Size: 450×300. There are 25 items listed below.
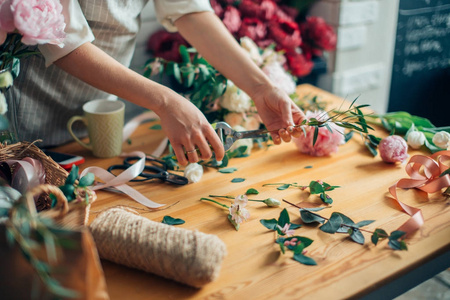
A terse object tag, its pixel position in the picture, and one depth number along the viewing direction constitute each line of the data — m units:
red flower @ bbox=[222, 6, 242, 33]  1.66
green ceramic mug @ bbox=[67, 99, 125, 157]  1.13
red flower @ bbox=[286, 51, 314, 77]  1.80
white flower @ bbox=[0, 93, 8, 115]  0.70
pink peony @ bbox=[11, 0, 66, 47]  0.70
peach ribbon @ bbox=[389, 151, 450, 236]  0.97
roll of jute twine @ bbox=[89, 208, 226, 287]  0.68
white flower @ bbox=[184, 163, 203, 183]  1.07
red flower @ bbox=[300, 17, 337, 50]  1.90
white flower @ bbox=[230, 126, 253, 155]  1.18
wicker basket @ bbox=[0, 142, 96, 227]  0.70
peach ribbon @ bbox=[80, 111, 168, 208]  0.98
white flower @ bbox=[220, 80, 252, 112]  1.25
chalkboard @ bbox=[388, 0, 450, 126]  2.07
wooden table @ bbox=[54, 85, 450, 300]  0.72
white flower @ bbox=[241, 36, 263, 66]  1.36
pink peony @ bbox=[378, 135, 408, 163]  1.10
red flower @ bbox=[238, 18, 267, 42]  1.67
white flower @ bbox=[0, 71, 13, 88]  0.72
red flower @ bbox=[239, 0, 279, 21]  1.73
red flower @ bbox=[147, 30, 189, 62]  1.66
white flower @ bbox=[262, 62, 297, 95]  1.34
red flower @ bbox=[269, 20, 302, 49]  1.73
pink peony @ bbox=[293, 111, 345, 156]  1.15
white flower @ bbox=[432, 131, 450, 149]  1.13
